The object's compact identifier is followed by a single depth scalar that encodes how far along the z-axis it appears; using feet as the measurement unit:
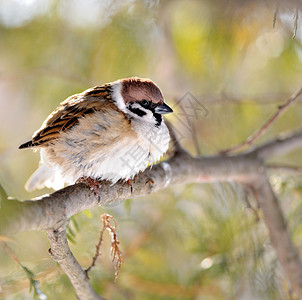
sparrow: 11.88
